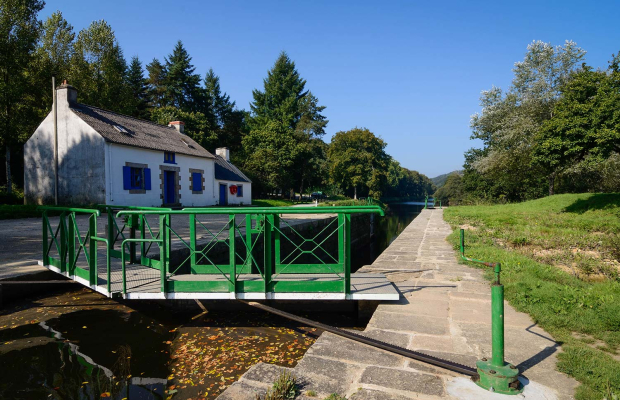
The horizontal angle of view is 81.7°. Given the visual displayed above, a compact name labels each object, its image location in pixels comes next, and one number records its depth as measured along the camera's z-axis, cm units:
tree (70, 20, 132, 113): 2716
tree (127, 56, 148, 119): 4106
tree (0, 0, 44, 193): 2075
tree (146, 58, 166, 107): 4325
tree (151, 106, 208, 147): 3278
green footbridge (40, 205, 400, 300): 475
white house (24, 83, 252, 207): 1769
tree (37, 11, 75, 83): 2597
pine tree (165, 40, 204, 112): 4178
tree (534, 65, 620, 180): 1437
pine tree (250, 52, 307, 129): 5159
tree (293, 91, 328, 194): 3547
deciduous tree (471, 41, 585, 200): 2384
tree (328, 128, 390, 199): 5067
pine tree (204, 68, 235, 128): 4797
